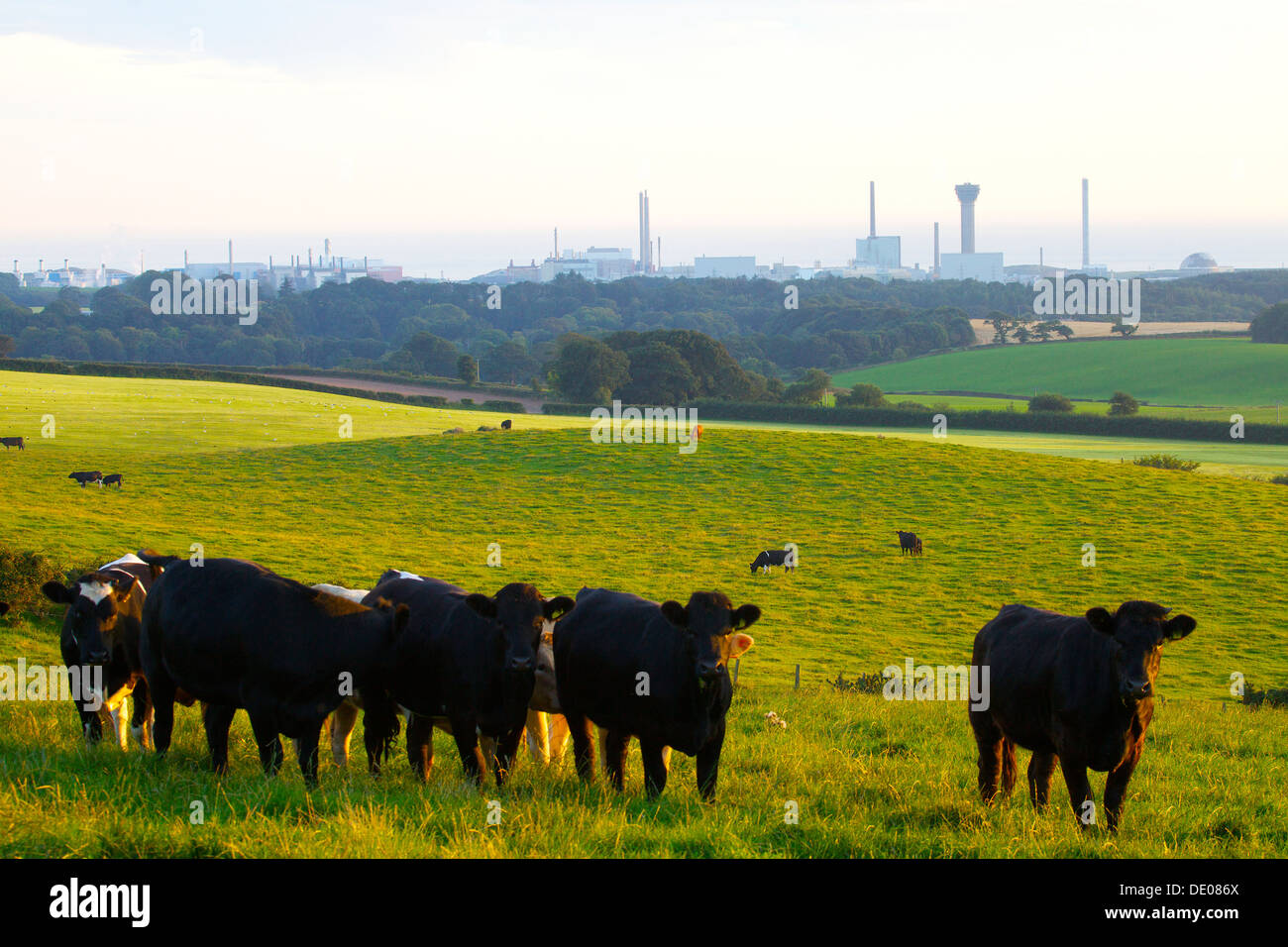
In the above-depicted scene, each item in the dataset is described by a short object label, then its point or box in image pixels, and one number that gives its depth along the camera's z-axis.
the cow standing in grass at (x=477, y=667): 18.06
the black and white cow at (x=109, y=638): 20.80
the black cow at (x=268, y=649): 17.56
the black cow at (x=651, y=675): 17.53
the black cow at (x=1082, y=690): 17.11
